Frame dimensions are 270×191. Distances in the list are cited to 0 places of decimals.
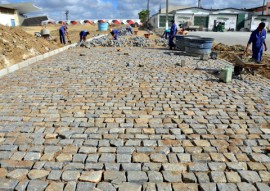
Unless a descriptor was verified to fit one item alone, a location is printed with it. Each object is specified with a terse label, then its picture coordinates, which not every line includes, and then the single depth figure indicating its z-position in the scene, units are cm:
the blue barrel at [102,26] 4179
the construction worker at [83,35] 1978
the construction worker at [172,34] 1606
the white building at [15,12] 4800
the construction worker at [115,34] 2298
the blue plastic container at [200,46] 1234
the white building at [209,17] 5272
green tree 6787
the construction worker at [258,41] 884
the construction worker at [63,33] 1925
